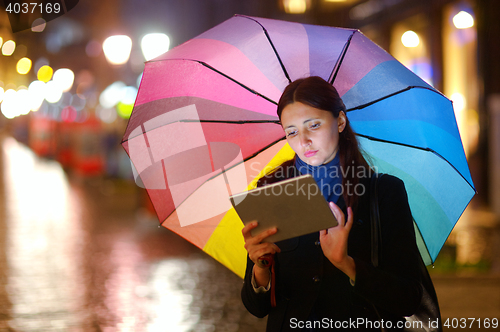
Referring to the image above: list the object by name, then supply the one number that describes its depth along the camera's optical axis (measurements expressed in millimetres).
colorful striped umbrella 4996
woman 4043
